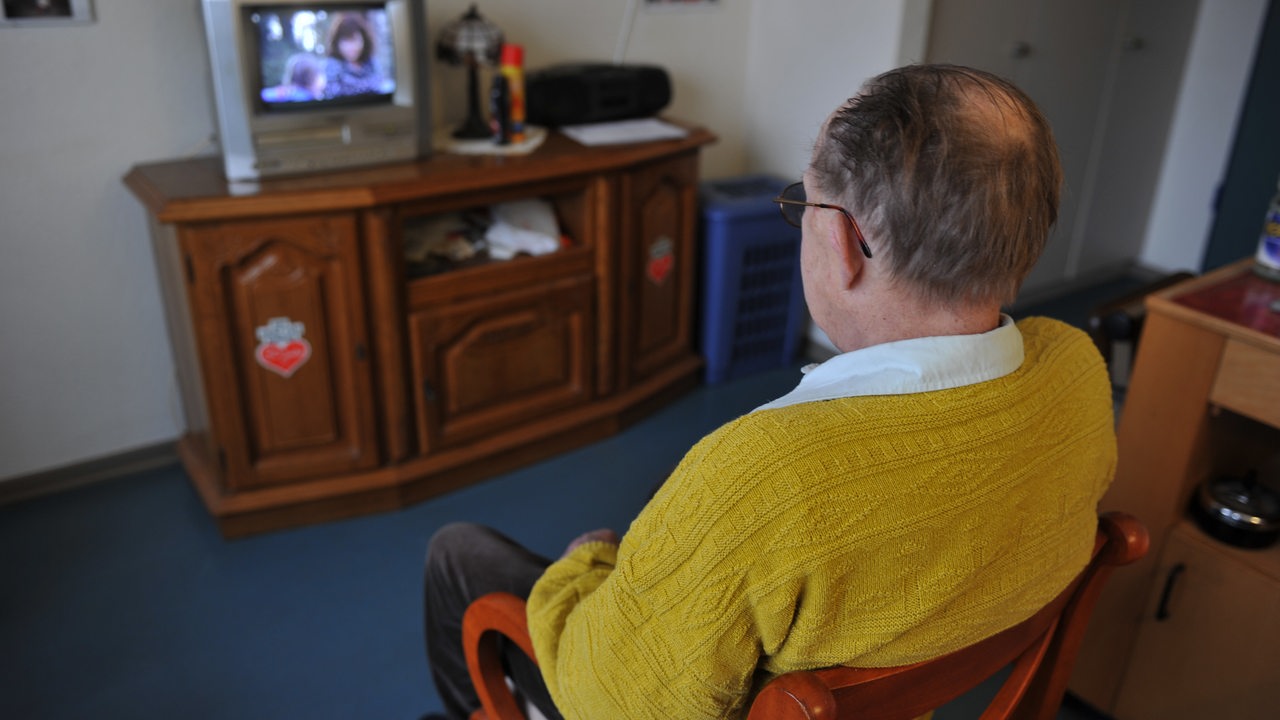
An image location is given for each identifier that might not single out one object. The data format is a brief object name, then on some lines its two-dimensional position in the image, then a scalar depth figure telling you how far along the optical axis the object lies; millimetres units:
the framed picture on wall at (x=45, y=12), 2209
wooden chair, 819
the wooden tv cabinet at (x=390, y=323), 2219
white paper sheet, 2768
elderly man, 879
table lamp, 2627
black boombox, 2814
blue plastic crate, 3158
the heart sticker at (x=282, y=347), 2287
